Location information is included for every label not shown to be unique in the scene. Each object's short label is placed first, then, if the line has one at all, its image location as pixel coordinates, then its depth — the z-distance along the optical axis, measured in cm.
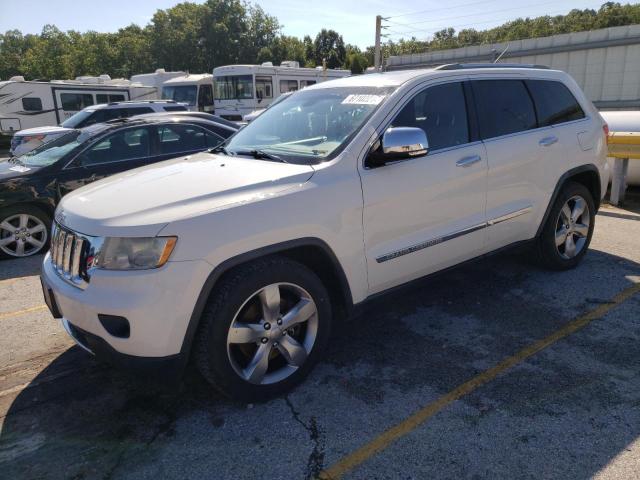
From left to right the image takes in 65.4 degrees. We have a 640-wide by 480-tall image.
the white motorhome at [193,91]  1975
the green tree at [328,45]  7425
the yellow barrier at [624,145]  691
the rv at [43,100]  1908
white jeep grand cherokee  251
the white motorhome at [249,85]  1783
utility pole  3170
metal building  1736
